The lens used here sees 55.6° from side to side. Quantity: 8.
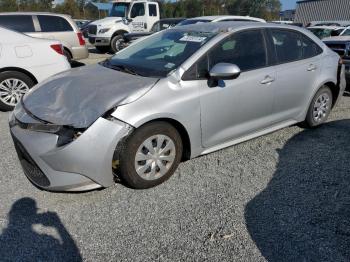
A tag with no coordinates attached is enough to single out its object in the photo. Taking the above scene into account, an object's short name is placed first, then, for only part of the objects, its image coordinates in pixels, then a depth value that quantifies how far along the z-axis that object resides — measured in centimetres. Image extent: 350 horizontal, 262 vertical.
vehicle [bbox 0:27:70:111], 545
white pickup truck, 1436
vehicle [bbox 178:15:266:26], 970
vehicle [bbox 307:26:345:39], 1291
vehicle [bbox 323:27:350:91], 644
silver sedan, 286
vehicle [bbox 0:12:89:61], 798
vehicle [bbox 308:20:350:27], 1798
